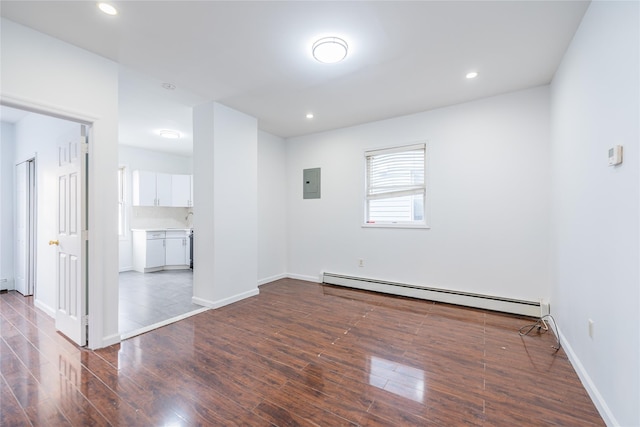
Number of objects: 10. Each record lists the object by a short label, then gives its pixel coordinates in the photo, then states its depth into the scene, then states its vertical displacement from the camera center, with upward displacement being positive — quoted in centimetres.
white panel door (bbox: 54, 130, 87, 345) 249 -28
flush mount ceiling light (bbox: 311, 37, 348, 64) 229 +142
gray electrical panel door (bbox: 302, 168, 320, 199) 496 +55
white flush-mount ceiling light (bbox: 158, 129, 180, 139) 490 +148
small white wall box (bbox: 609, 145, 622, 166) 152 +34
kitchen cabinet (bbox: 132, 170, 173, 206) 595 +56
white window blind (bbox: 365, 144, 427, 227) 407 +43
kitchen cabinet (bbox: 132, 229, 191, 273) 583 -83
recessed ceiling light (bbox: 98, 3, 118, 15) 192 +148
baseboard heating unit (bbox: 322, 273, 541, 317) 323 -113
